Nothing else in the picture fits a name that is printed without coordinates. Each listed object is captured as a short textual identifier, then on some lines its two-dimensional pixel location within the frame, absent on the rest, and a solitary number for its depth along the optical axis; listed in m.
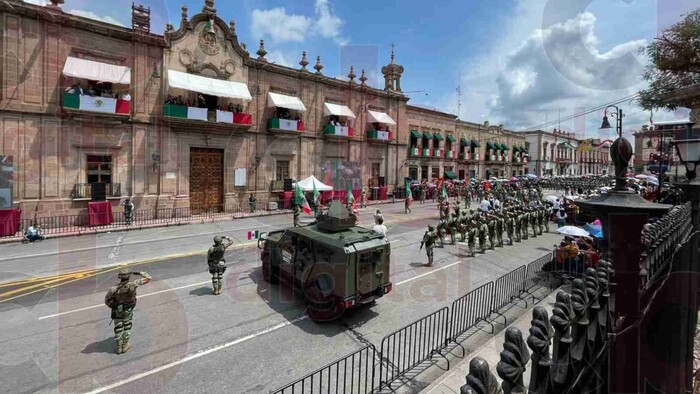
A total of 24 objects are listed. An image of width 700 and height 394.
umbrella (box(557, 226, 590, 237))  10.80
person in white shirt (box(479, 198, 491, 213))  19.21
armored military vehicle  6.95
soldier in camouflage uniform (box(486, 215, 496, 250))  14.17
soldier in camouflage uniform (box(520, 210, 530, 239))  16.42
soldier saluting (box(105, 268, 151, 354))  5.88
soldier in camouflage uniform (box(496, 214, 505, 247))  14.59
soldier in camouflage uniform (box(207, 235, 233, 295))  8.50
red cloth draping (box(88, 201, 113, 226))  17.41
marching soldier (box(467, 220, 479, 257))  13.07
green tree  10.20
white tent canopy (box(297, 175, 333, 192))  22.28
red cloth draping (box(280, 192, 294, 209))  25.39
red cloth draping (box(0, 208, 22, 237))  14.62
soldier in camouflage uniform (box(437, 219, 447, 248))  14.50
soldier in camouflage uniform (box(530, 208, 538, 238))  17.27
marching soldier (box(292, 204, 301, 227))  15.90
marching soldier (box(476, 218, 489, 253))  13.43
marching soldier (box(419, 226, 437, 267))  11.44
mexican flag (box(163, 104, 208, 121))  19.75
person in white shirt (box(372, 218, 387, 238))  10.66
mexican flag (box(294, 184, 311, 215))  18.08
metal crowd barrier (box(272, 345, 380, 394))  5.07
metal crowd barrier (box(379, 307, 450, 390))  5.37
